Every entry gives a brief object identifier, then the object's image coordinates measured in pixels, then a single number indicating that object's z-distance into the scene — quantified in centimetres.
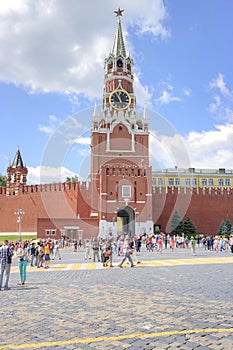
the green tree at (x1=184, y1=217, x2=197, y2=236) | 4331
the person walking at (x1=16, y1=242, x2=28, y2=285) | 985
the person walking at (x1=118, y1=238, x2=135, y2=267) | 1406
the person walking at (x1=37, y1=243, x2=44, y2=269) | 1527
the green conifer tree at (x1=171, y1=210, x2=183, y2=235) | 4347
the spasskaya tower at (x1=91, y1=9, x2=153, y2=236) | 4081
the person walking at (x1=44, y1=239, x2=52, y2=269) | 1523
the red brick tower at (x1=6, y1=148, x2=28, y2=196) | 4621
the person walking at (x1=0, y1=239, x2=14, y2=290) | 917
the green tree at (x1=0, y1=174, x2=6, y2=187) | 6763
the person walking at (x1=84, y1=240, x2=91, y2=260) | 1898
